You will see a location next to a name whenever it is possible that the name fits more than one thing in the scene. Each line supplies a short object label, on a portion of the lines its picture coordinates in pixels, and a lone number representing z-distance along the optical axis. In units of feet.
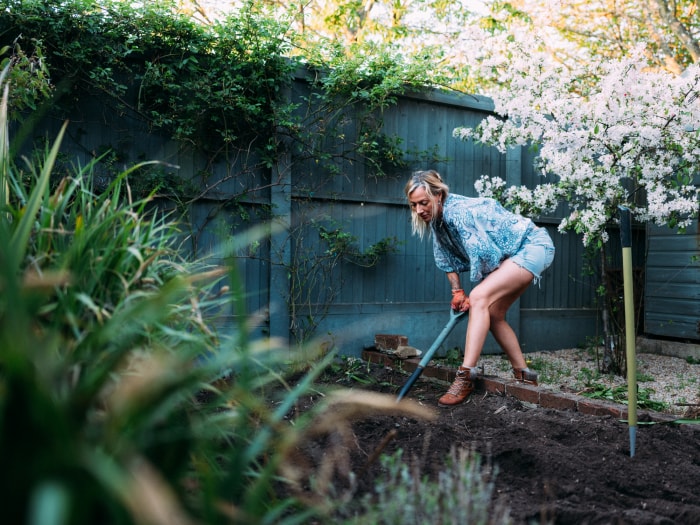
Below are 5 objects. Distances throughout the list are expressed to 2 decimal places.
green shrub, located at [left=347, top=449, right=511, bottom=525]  4.42
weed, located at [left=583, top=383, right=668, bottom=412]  11.70
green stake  8.38
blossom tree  15.17
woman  12.37
